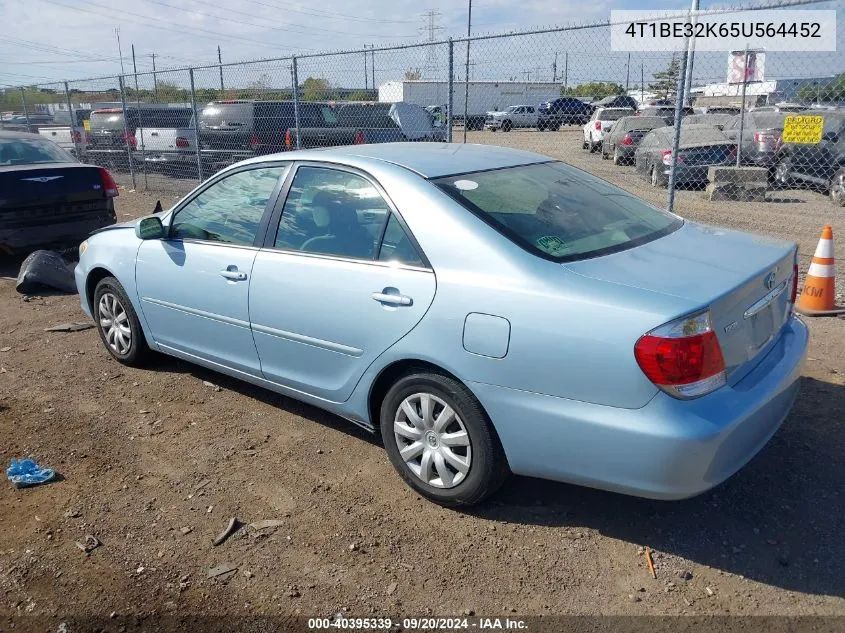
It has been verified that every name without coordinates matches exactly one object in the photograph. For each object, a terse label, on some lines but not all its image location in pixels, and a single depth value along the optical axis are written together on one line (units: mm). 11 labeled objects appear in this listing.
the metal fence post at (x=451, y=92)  7562
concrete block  12648
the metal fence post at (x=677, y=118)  6195
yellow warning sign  6770
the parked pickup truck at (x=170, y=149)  14492
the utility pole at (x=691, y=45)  5900
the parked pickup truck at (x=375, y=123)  12711
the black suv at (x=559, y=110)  19903
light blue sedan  2729
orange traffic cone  5809
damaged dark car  7871
